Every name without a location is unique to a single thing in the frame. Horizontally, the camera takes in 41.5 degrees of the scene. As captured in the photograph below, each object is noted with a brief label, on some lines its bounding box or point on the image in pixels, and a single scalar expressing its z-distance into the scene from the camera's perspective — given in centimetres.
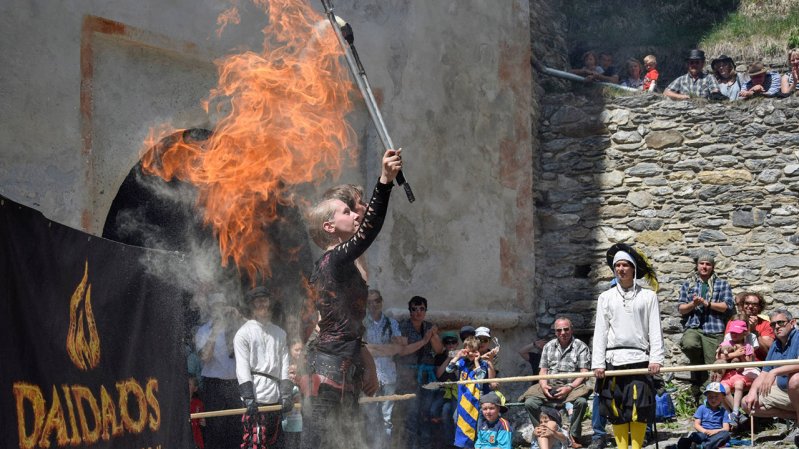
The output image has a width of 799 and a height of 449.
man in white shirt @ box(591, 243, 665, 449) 877
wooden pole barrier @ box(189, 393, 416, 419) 661
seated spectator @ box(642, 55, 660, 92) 1445
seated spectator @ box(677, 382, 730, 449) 986
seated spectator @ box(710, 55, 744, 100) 1383
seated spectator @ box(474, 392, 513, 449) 955
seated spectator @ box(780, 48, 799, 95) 1345
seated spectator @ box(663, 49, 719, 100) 1391
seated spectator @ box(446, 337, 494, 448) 972
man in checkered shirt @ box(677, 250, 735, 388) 1226
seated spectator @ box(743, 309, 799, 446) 861
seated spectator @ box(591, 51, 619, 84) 1489
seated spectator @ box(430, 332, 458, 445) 1027
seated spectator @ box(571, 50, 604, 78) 1456
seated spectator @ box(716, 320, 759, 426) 1026
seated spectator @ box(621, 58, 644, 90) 1470
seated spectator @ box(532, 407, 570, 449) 965
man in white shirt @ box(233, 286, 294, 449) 785
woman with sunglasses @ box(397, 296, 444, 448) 1041
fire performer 575
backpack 1119
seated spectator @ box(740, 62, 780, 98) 1377
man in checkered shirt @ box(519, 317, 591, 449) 1038
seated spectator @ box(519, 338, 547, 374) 1224
